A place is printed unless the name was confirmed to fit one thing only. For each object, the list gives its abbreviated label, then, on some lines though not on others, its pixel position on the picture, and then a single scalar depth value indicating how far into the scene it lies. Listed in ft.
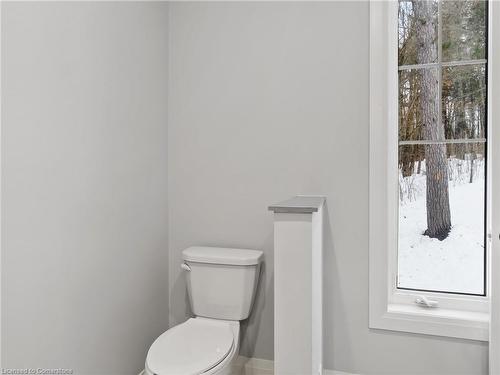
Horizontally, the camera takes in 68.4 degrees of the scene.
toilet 5.50
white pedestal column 4.03
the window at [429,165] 5.72
